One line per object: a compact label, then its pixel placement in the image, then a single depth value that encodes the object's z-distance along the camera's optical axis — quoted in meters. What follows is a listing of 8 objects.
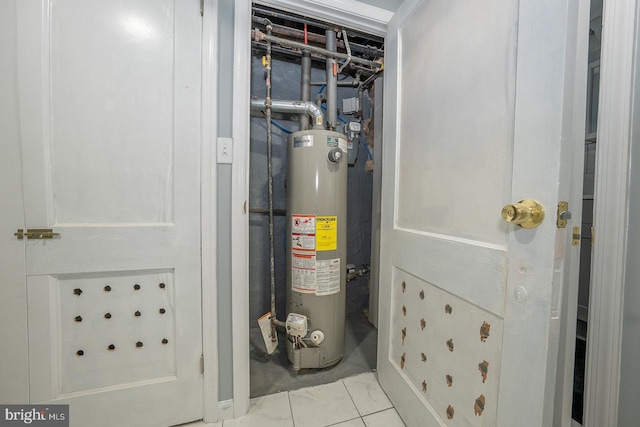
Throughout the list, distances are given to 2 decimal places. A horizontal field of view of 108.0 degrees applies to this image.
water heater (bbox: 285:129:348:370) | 1.22
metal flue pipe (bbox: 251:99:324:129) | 1.34
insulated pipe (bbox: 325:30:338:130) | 1.48
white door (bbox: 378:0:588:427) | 0.50
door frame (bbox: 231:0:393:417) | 0.95
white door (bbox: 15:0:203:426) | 0.80
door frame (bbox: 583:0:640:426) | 0.62
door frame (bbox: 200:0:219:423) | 0.91
